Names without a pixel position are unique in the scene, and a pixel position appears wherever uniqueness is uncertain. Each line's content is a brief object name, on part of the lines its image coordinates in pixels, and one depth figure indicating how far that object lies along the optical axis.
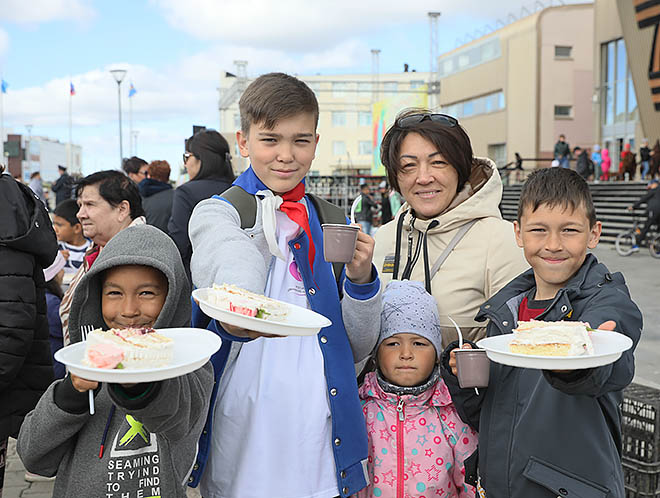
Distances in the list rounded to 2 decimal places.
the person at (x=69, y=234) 5.94
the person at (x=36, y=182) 23.00
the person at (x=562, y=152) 30.67
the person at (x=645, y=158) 27.45
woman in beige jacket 2.74
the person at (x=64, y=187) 17.89
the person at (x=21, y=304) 2.77
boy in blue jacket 2.14
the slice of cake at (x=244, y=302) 1.78
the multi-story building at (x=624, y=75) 27.47
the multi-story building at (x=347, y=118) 65.25
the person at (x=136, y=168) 9.86
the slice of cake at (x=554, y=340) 1.87
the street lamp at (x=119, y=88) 26.83
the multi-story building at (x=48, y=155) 103.70
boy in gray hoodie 2.07
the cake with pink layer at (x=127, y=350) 1.68
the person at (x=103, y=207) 4.23
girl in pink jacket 2.54
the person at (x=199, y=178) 5.91
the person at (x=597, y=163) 31.23
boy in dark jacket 2.15
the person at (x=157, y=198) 6.90
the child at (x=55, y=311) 4.34
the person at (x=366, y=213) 19.00
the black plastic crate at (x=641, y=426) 3.35
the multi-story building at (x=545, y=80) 43.06
